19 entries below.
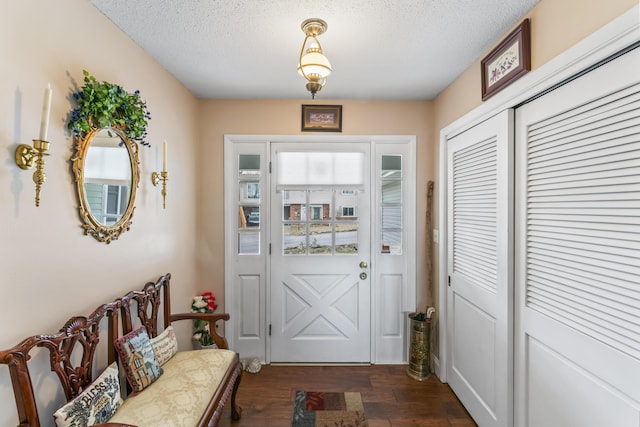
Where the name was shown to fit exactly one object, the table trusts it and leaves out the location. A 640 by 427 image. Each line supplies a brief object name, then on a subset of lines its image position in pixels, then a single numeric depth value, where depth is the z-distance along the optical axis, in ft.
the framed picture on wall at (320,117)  9.45
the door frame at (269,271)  9.52
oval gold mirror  4.84
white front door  9.61
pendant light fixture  5.04
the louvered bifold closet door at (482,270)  5.89
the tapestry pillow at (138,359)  5.35
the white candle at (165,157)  6.98
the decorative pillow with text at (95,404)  3.97
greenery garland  4.69
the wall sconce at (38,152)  3.78
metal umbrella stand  8.86
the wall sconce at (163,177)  6.96
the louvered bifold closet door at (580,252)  3.76
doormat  6.98
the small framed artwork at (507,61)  5.23
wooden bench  3.65
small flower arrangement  8.69
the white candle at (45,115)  3.75
